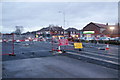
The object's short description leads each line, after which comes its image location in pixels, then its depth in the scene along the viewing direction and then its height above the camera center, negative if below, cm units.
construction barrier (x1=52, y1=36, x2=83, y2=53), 1306 -27
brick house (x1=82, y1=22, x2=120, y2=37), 5500 +652
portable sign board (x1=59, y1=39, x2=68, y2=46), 1311 -20
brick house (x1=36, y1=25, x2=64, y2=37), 8093 +842
